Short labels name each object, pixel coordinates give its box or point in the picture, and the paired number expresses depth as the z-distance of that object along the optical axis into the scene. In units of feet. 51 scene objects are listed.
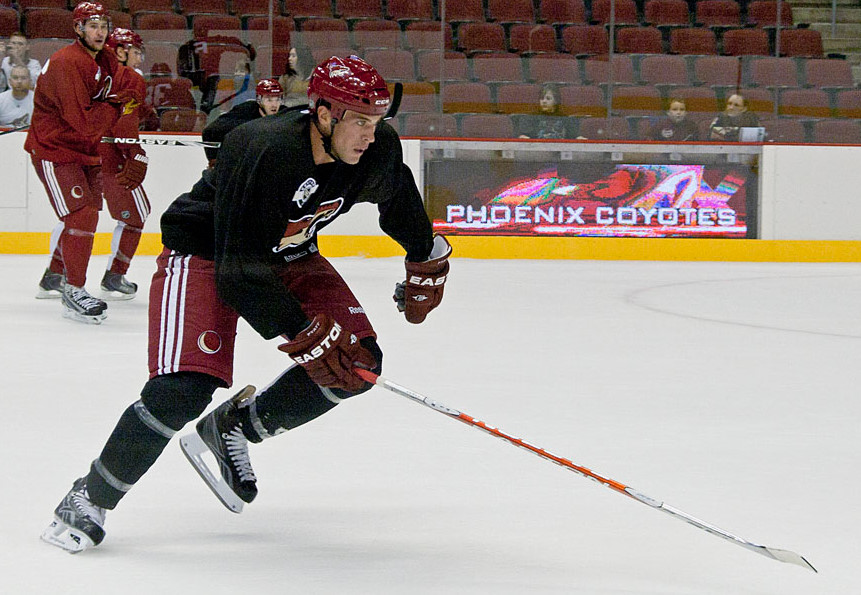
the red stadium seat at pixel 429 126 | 53.11
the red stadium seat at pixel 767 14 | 57.00
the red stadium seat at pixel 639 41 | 55.01
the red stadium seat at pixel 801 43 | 56.70
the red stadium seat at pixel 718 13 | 58.29
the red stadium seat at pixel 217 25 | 51.62
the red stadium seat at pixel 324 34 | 52.19
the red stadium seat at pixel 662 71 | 54.39
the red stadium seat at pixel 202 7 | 52.90
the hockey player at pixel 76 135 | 31.01
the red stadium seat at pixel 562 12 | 55.06
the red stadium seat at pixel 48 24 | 52.01
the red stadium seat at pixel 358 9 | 53.67
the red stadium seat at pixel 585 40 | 54.19
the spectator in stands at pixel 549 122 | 53.42
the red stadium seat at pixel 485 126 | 53.36
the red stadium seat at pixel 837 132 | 54.49
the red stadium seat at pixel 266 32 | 51.70
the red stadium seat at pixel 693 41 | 56.59
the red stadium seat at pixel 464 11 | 53.93
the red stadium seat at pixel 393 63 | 52.37
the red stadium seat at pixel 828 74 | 55.88
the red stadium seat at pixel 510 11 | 56.24
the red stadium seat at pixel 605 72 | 53.72
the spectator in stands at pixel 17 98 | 49.70
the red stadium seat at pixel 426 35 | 52.75
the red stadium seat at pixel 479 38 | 54.08
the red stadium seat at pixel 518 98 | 53.67
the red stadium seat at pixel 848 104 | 54.95
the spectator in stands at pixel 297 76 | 49.98
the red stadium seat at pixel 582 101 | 53.67
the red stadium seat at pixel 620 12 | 55.01
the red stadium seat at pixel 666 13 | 57.36
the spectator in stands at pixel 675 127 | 53.67
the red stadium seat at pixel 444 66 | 52.85
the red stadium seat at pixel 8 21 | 51.29
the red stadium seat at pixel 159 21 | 52.16
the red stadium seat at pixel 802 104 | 54.54
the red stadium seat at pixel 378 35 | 52.60
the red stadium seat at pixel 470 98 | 53.42
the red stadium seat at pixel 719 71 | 54.65
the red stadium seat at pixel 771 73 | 54.80
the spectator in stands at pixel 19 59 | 49.75
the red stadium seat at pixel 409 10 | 53.52
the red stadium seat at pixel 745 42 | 55.93
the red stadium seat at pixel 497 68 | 53.62
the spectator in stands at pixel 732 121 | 53.98
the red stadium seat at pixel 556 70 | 53.67
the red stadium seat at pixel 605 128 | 53.36
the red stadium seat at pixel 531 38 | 55.06
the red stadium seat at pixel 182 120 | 51.53
